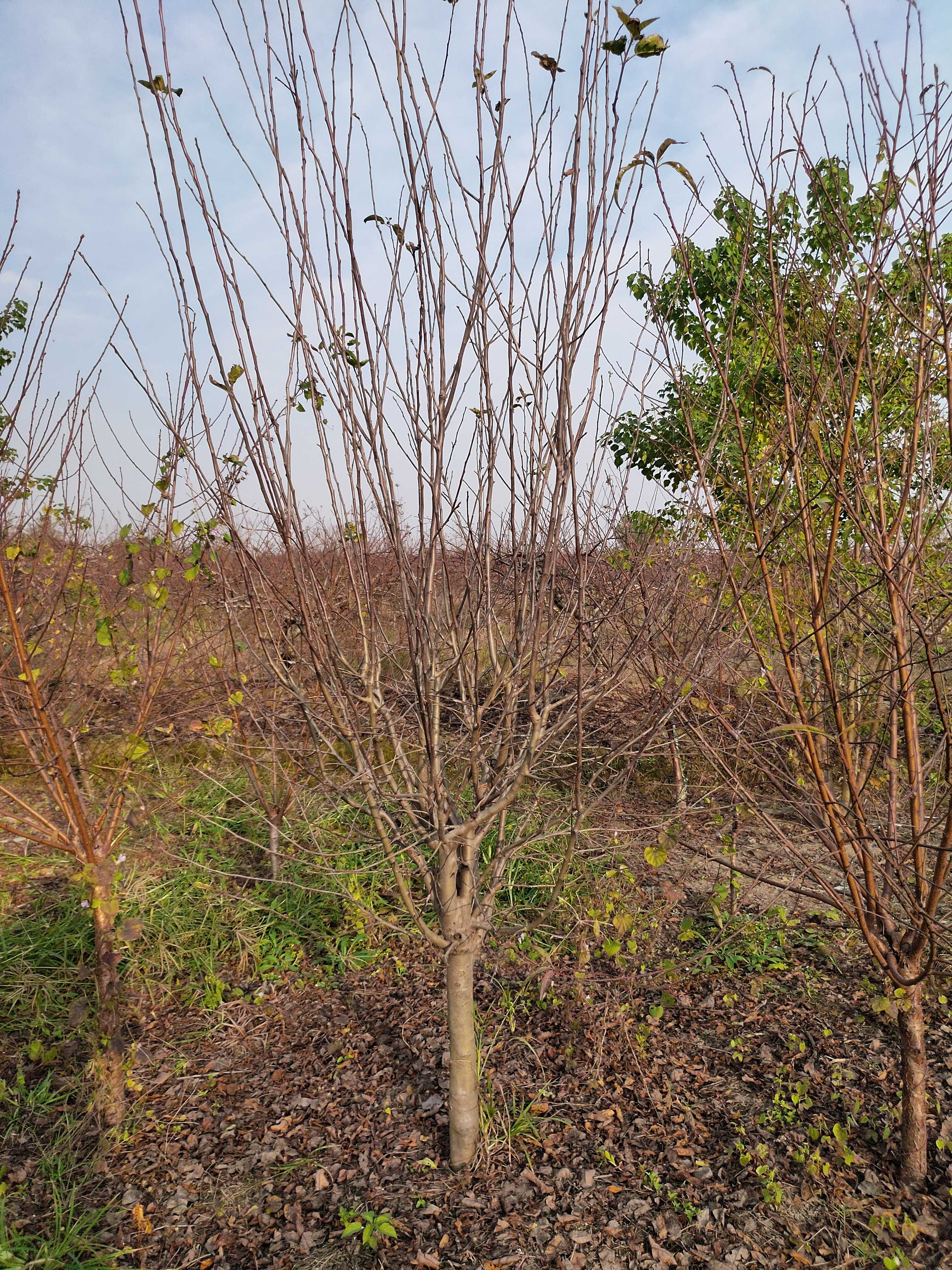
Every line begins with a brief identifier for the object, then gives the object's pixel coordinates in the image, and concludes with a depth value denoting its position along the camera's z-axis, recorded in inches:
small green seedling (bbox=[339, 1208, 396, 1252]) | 80.3
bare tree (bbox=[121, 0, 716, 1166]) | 63.2
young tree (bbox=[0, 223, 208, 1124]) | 86.4
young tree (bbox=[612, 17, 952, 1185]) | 68.8
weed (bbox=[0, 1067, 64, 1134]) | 102.8
